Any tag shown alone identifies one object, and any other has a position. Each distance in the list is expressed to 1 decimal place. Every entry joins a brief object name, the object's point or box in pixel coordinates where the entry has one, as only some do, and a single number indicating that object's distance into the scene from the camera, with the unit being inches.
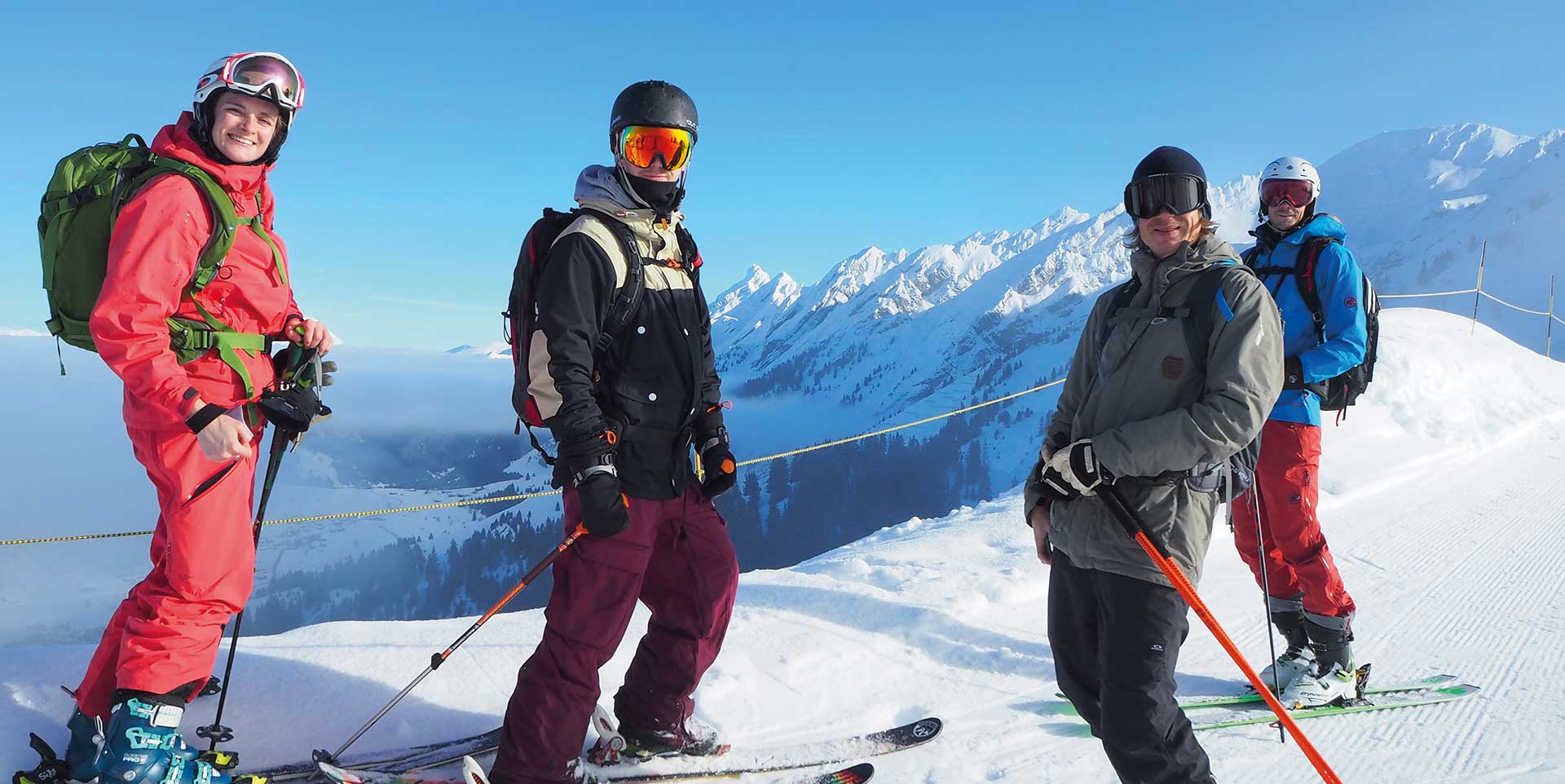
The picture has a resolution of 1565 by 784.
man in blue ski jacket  157.5
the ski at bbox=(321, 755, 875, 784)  105.8
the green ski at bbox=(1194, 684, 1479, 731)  155.6
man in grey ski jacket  98.7
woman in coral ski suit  92.2
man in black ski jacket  104.4
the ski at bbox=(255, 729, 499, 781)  116.6
